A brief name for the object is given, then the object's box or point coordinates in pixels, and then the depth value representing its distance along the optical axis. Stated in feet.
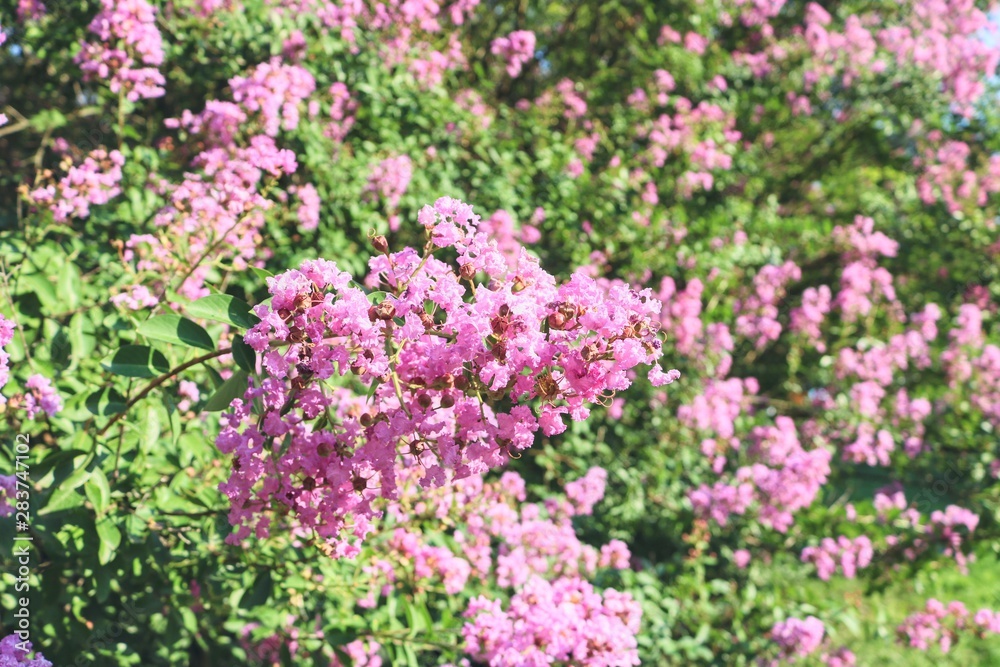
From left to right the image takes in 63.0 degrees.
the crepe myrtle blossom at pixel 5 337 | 3.47
